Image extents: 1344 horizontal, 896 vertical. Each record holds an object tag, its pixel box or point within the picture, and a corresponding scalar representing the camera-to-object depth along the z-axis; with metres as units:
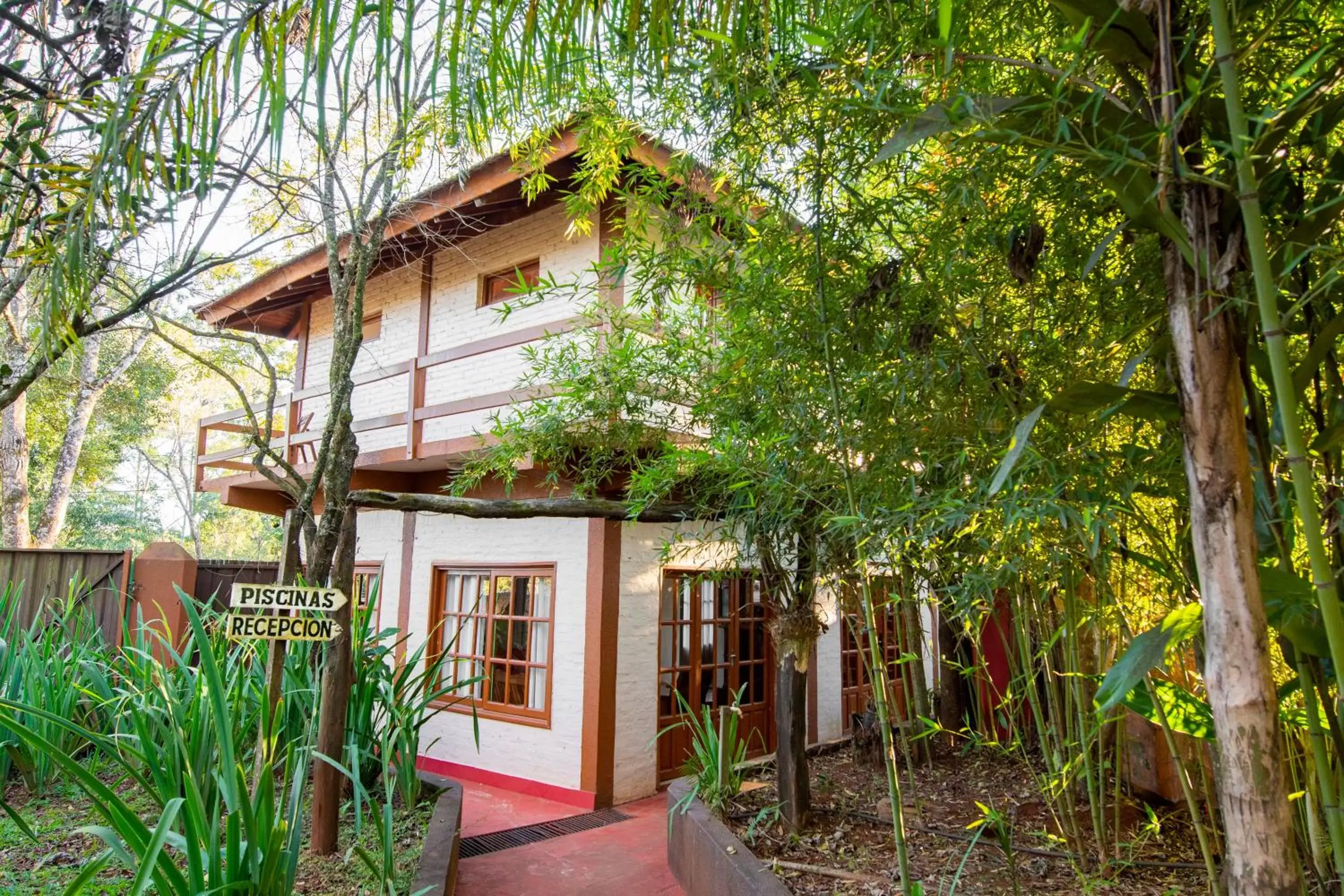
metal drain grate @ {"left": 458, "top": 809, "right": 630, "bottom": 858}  4.38
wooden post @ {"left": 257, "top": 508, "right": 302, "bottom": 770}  2.46
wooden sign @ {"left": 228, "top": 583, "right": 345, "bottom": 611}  2.41
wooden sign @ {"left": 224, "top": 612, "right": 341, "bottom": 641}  2.37
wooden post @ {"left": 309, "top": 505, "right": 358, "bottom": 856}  2.73
